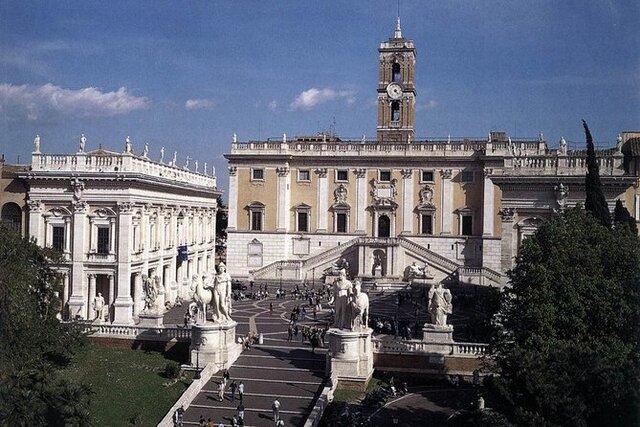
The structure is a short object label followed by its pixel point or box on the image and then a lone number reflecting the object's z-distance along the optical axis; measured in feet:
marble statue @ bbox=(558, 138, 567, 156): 154.71
